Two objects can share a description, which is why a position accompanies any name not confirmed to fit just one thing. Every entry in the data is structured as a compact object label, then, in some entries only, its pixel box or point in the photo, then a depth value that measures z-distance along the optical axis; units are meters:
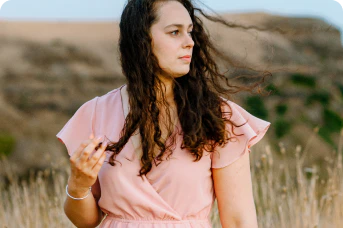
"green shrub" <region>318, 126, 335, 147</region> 13.90
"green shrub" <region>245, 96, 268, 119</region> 14.93
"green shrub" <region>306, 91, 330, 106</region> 16.98
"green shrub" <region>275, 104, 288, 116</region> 16.19
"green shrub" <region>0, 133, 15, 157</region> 13.55
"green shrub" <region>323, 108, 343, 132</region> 15.09
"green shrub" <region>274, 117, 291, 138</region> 14.43
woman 2.10
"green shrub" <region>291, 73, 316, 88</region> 18.19
